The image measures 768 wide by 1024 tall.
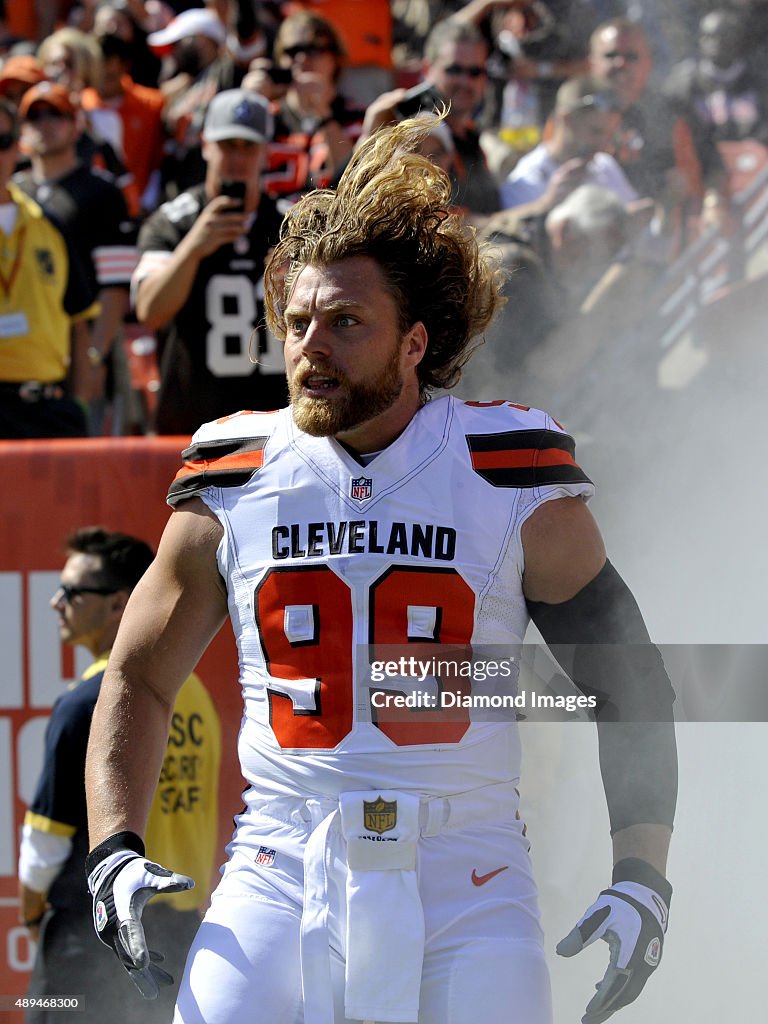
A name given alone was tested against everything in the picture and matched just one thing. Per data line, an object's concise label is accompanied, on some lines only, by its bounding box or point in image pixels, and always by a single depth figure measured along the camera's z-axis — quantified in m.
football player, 4.93
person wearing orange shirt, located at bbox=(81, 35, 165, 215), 14.56
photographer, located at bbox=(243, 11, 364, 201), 12.00
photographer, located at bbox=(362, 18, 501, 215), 11.72
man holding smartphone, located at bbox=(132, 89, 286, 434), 10.16
